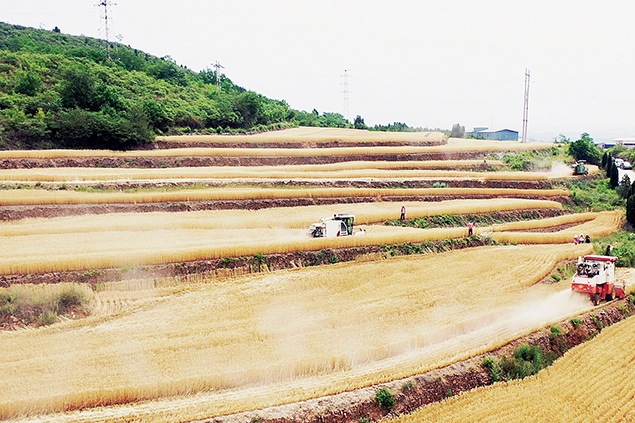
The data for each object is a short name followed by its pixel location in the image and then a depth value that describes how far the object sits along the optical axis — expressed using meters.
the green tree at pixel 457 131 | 104.81
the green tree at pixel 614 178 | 61.84
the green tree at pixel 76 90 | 59.12
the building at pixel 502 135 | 153.55
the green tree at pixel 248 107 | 78.56
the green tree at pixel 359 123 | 112.44
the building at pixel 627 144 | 142.38
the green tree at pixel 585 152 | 74.62
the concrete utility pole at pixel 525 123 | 95.50
